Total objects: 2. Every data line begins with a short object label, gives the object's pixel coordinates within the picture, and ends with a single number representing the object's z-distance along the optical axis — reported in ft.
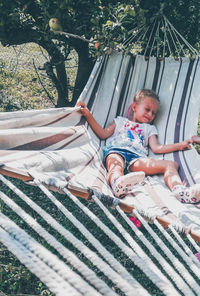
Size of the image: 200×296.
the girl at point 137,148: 6.70
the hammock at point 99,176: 3.79
